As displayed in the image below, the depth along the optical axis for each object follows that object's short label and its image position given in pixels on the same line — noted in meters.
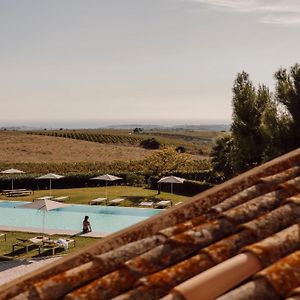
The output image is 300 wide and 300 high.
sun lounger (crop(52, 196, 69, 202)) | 36.48
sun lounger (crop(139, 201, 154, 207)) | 33.19
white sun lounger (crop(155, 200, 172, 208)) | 32.88
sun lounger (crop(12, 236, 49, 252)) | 21.77
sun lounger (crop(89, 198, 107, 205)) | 35.69
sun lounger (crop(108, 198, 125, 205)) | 35.03
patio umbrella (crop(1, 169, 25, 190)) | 42.88
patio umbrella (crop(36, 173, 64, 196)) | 39.22
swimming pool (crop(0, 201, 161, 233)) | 29.45
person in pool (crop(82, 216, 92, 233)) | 25.57
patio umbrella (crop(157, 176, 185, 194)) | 35.55
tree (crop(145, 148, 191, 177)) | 46.44
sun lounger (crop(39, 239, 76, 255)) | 21.33
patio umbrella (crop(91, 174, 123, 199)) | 37.94
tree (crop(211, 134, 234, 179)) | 41.91
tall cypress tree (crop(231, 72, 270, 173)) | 33.88
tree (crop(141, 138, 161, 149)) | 128.88
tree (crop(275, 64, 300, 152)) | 29.48
